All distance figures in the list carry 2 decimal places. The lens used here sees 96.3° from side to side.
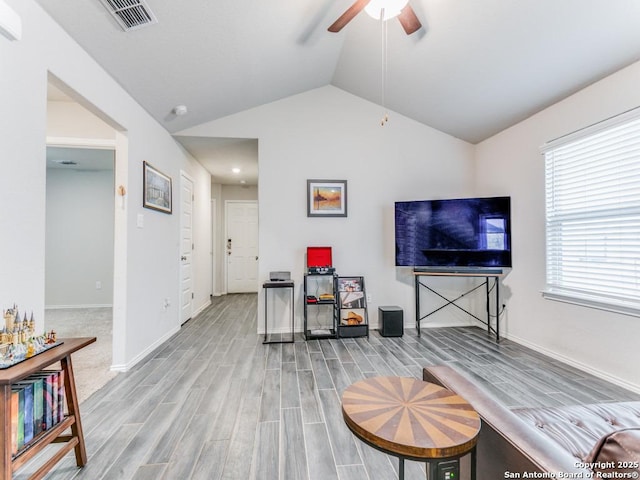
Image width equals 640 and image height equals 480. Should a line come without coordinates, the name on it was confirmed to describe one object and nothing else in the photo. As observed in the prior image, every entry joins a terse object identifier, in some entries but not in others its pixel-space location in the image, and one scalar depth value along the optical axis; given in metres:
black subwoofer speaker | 3.54
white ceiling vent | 1.83
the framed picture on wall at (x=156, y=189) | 2.95
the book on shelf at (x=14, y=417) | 1.18
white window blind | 2.24
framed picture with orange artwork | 3.79
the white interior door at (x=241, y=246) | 6.63
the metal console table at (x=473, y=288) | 3.36
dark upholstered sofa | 0.57
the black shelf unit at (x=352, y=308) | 3.51
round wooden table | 0.79
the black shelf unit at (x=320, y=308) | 3.71
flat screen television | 3.27
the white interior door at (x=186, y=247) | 4.03
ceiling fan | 1.78
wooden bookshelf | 1.07
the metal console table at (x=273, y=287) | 3.38
